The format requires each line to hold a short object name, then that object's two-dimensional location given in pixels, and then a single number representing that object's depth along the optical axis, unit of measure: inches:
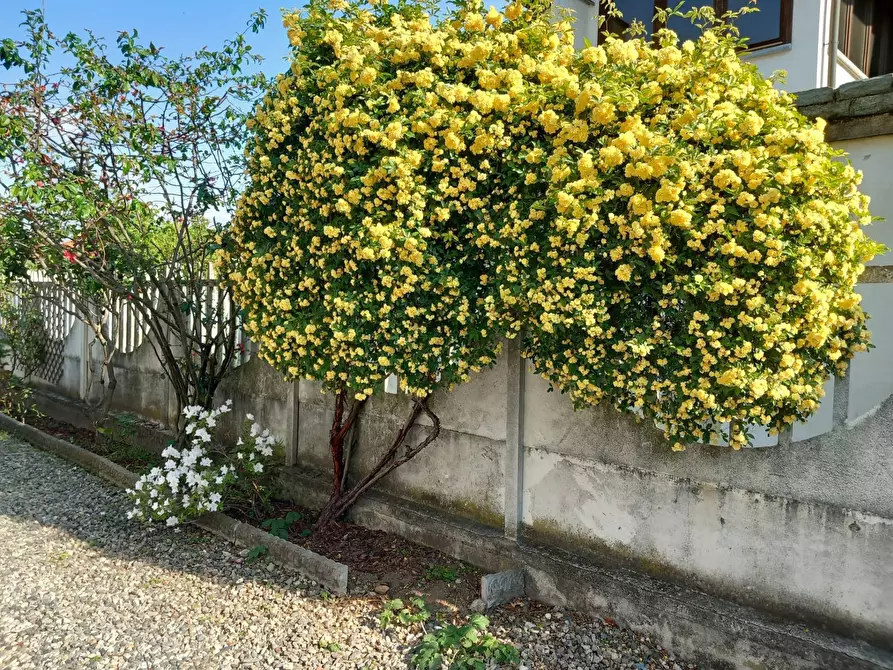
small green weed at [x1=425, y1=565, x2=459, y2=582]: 157.2
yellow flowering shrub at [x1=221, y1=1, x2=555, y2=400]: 129.1
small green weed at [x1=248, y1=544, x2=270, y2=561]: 172.6
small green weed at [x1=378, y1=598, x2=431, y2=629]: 139.3
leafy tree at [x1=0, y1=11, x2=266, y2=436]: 220.7
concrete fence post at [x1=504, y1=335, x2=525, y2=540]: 156.9
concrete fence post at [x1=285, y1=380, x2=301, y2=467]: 219.6
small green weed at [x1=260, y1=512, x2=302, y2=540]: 182.9
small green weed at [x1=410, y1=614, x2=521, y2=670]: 123.4
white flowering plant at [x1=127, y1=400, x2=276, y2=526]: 189.2
